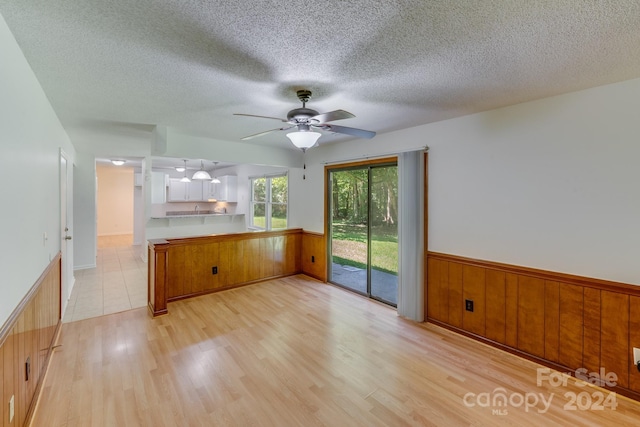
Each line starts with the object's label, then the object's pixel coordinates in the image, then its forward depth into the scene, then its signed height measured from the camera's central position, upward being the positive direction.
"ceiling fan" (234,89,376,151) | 2.22 +0.74
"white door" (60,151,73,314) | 3.36 -0.29
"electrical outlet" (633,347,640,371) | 2.11 -1.10
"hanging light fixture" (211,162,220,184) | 7.78 +0.83
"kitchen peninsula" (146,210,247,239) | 5.75 -0.34
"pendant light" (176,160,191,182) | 7.39 +0.82
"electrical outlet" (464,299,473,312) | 3.07 -1.04
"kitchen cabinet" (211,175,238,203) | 7.90 +0.61
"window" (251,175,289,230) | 6.09 +0.19
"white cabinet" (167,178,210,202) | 7.70 +0.55
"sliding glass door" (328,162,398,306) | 4.01 -0.30
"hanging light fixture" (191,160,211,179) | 6.44 +0.81
